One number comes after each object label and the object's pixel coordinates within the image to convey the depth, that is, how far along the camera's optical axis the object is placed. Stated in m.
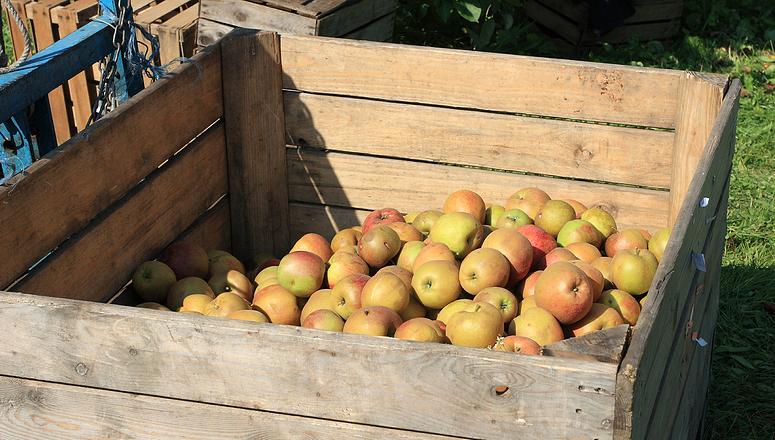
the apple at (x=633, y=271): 2.66
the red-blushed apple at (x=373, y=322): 2.39
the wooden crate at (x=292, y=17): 4.21
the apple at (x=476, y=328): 2.33
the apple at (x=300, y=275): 2.90
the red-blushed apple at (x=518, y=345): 2.26
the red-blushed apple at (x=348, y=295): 2.70
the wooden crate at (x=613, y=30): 6.59
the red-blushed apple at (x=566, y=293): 2.41
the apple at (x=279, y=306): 2.78
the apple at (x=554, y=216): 3.04
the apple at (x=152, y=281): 2.85
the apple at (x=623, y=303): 2.58
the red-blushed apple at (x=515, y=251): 2.76
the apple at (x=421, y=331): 2.32
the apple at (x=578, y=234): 2.96
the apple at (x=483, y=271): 2.65
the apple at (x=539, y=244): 2.91
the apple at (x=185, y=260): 3.00
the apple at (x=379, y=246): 2.95
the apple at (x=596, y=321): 2.50
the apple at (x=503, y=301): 2.55
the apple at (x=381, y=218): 3.22
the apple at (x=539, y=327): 2.40
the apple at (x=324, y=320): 2.54
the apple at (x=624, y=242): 2.92
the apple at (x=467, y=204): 3.16
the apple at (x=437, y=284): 2.67
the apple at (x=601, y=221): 3.07
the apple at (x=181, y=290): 2.89
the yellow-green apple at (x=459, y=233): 2.89
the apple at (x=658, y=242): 2.84
